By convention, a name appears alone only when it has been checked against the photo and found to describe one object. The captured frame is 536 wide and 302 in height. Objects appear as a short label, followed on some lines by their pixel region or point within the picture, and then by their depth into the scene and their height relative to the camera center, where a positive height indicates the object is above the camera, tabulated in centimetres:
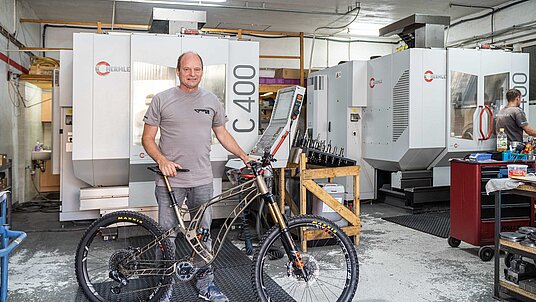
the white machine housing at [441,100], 605 +68
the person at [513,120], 539 +37
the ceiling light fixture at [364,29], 990 +272
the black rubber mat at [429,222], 518 -91
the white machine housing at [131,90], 432 +56
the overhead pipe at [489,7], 823 +263
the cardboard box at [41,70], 679 +113
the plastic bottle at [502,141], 573 +12
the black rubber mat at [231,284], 311 -102
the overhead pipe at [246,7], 757 +255
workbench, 283 -63
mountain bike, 258 -64
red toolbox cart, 405 -53
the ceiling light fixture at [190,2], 748 +245
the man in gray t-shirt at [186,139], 280 +5
